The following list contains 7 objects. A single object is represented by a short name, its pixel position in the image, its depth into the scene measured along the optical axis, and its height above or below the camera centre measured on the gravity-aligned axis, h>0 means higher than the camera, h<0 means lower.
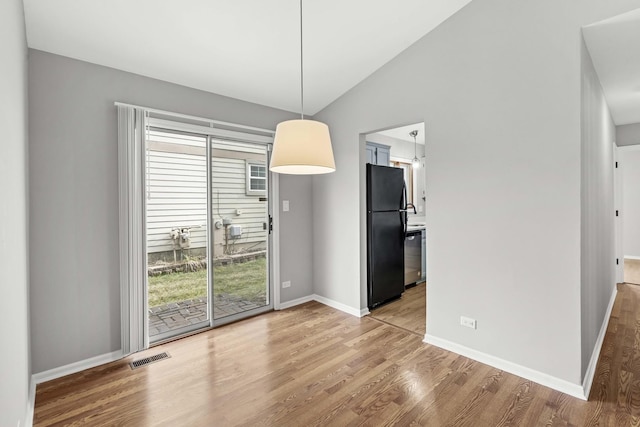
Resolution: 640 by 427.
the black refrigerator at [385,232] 3.81 -0.24
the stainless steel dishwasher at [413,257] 4.62 -0.68
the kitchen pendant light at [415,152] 5.32 +1.17
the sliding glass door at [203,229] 3.15 -0.16
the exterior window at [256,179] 3.70 +0.43
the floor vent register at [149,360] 2.63 -1.26
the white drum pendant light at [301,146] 1.85 +0.41
